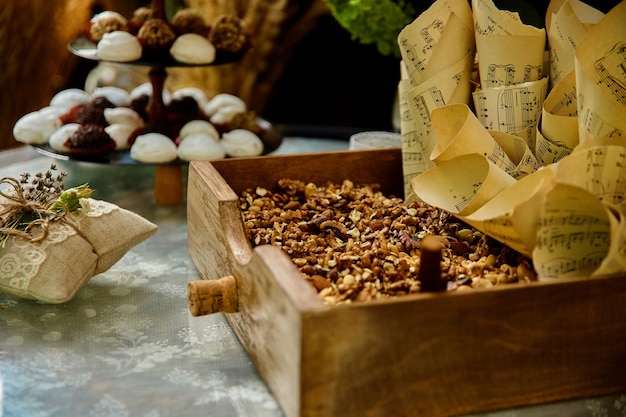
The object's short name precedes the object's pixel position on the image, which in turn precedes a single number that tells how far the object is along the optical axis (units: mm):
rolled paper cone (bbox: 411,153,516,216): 1052
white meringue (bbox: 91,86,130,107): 1668
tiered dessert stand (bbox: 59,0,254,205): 1532
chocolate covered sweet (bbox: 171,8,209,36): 1610
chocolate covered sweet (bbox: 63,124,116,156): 1489
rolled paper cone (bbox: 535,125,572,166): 1075
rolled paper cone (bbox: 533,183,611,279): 869
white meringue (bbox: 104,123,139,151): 1559
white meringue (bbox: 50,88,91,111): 1641
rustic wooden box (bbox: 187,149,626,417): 800
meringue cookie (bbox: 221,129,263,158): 1549
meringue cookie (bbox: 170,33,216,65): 1530
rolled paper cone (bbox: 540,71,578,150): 1064
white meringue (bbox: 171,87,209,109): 1694
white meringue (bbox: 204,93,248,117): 1685
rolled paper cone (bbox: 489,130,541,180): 1081
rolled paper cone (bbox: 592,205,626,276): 838
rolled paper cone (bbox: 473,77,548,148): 1128
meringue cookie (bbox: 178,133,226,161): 1480
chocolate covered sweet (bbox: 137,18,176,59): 1553
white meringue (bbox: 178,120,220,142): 1559
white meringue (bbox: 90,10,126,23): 1616
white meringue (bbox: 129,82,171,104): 1722
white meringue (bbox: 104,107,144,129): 1590
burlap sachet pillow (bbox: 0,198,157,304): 1081
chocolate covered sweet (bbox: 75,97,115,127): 1563
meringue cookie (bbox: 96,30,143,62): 1502
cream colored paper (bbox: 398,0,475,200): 1172
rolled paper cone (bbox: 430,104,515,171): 1057
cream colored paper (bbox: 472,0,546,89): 1118
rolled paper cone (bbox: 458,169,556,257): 894
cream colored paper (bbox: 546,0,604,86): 1120
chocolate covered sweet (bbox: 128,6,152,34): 1659
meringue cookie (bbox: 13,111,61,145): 1571
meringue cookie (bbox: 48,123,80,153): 1509
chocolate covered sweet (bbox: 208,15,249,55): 1604
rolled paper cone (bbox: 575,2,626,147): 979
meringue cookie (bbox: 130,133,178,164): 1479
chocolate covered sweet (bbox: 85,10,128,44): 1591
